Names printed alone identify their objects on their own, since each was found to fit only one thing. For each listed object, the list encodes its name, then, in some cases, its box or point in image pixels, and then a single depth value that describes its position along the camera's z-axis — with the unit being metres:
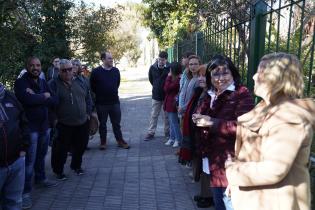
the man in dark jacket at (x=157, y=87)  6.62
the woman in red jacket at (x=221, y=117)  2.57
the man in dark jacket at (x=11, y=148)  2.83
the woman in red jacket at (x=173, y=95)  5.79
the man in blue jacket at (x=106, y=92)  5.94
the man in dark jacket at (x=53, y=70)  6.18
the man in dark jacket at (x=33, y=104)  3.89
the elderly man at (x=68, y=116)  4.59
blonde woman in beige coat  1.63
